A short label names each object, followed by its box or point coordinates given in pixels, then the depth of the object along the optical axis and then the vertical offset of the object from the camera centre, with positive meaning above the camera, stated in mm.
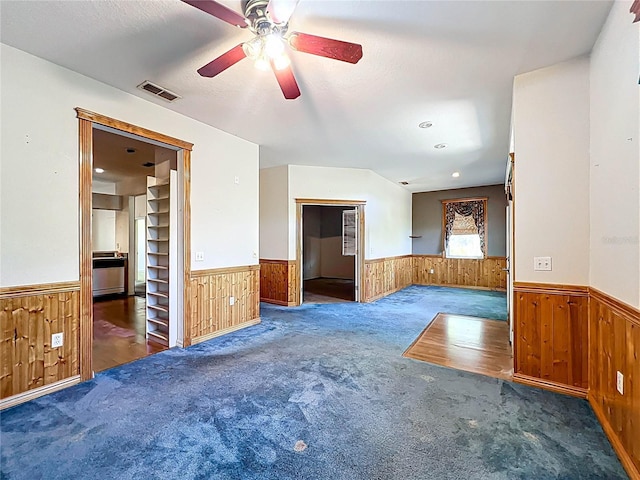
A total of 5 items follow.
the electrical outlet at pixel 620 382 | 1670 -841
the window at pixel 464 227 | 7676 +302
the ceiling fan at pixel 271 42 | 1532 +1190
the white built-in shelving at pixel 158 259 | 3820 -268
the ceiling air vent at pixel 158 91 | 2695 +1436
